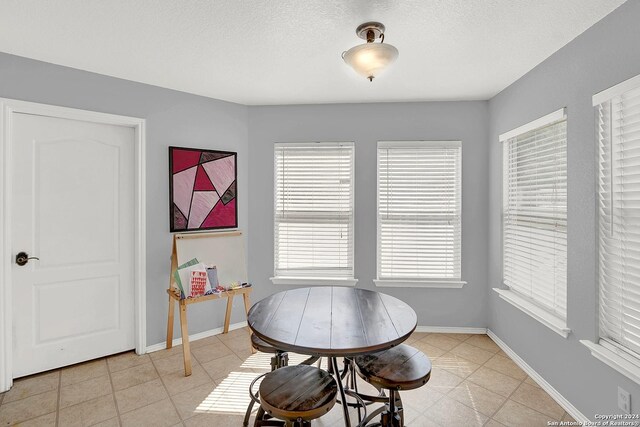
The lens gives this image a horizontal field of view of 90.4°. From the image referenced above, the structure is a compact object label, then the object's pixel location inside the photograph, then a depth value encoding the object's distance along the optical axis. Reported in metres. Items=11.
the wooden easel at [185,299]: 2.66
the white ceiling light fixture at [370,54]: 1.86
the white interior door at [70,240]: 2.51
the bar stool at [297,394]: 1.45
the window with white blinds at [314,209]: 3.55
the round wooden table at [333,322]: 1.53
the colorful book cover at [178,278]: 2.79
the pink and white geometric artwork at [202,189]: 3.15
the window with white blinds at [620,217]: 1.75
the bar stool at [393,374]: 1.63
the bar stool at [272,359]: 2.03
